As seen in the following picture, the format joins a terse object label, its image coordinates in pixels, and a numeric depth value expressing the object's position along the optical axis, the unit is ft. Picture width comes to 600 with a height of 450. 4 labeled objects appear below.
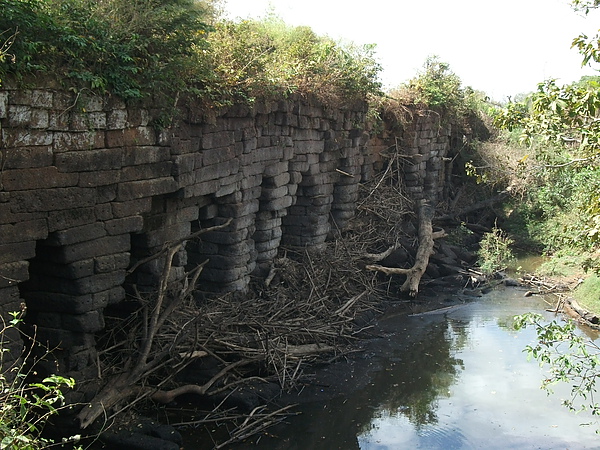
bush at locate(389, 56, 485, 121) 58.75
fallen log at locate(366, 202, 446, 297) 46.26
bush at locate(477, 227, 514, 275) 51.56
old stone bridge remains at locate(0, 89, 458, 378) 22.36
